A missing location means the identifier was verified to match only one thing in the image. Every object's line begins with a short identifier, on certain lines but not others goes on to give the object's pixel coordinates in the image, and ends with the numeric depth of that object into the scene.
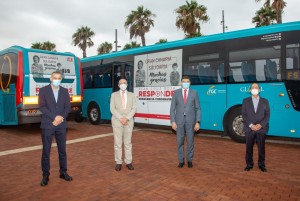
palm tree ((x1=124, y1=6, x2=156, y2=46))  33.31
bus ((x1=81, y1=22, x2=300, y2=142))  7.54
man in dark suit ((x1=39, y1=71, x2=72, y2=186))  4.72
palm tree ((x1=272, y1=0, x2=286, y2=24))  23.08
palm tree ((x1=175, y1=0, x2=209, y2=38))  27.50
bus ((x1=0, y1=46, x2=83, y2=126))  9.48
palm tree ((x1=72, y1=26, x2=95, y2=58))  42.31
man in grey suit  5.72
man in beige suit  5.59
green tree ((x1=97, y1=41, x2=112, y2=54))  42.16
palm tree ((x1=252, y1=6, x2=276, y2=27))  27.39
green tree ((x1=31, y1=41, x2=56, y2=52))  41.84
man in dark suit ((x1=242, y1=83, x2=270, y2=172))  5.39
